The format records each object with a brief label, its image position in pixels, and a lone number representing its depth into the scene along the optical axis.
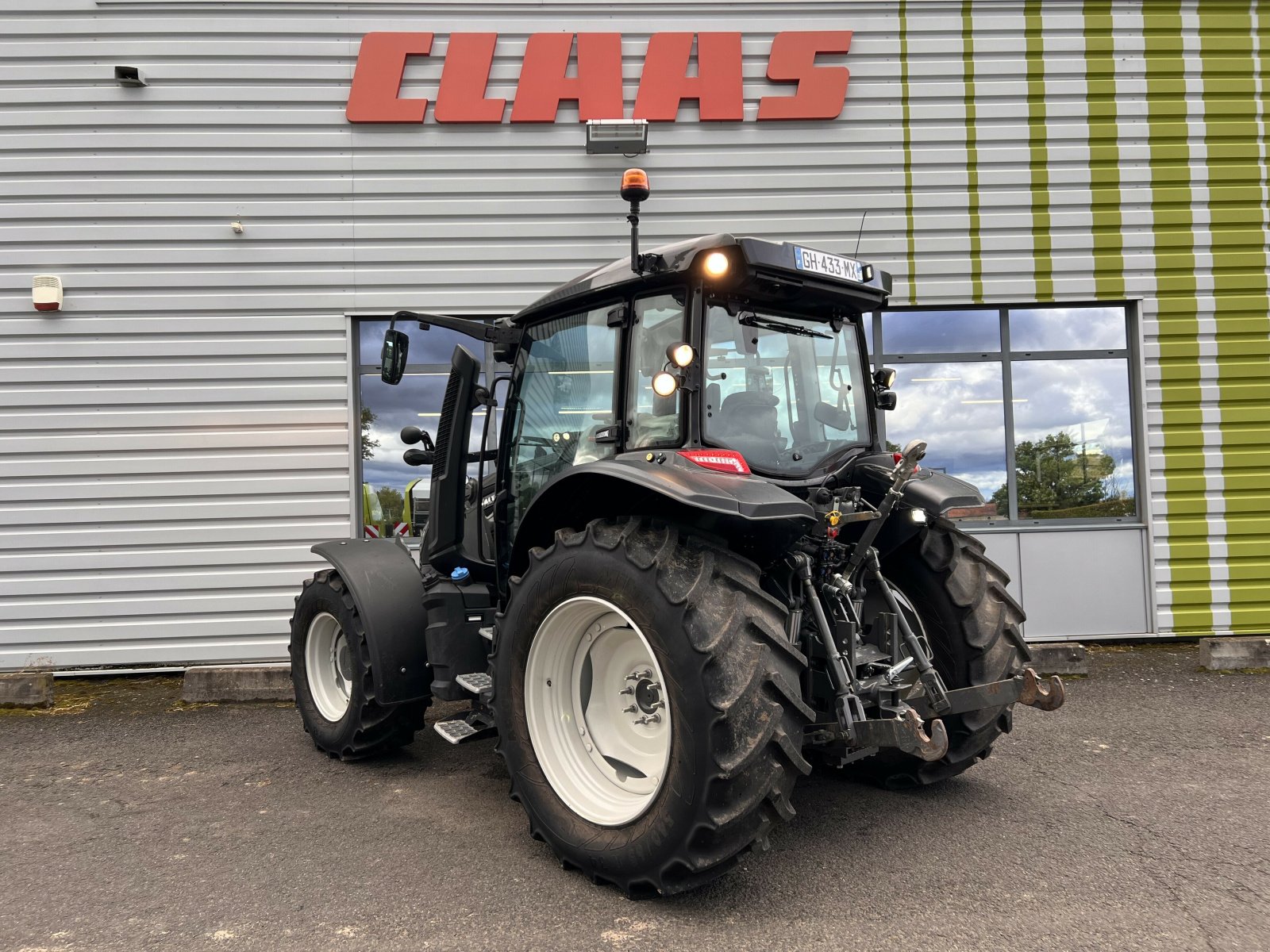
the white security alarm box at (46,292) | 5.81
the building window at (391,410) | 6.27
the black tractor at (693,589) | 2.46
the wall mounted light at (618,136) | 5.92
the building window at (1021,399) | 6.49
